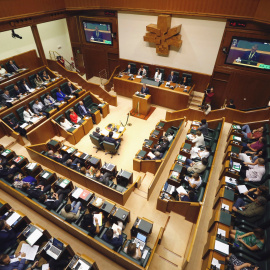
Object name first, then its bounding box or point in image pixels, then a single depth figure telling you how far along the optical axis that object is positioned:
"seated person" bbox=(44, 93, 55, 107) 7.88
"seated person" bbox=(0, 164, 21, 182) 5.06
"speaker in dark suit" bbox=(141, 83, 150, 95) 8.64
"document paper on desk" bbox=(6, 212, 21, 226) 4.18
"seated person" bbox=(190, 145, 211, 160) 5.58
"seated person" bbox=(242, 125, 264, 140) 6.28
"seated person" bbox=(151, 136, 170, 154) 5.92
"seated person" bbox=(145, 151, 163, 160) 5.65
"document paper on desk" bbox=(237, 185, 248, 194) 4.73
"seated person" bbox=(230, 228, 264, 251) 3.71
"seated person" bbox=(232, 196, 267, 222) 4.07
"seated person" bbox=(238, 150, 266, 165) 5.43
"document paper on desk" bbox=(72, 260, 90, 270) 3.50
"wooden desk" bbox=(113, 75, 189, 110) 8.35
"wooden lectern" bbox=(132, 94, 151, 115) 8.26
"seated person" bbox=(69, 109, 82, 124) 7.41
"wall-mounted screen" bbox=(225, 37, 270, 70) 7.06
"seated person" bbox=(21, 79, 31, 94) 8.33
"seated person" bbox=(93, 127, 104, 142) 6.51
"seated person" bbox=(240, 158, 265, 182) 4.95
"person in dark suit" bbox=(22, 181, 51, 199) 4.67
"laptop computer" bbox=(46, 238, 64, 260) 3.70
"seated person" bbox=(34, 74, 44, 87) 8.72
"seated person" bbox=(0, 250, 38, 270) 3.43
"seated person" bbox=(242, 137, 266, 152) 5.72
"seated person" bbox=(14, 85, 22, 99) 7.91
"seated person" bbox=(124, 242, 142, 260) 3.61
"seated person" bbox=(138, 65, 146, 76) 9.67
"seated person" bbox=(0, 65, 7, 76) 8.97
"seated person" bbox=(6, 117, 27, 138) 6.91
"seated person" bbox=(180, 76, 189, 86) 8.69
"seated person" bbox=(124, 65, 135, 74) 9.88
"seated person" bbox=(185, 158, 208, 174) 5.07
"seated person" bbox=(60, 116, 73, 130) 6.95
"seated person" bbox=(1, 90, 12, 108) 7.46
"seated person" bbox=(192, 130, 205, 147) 6.06
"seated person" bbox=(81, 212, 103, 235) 4.00
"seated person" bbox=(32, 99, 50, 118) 7.52
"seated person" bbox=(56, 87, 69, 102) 8.33
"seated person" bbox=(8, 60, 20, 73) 9.19
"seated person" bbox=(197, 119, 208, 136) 6.54
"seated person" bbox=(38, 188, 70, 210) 4.51
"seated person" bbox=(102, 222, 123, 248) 3.76
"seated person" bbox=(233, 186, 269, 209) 4.31
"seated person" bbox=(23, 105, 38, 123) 7.25
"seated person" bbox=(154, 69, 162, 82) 9.31
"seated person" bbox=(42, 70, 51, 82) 9.00
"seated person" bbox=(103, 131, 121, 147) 6.36
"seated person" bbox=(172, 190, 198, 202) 4.45
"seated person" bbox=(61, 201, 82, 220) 4.22
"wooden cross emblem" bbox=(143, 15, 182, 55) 8.01
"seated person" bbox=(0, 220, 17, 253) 3.82
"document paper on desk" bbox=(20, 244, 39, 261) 3.78
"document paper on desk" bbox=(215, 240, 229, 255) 3.73
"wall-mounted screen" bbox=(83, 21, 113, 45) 9.66
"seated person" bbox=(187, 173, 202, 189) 4.70
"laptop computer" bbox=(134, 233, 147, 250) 3.91
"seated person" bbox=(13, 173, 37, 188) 5.02
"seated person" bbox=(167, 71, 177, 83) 9.06
